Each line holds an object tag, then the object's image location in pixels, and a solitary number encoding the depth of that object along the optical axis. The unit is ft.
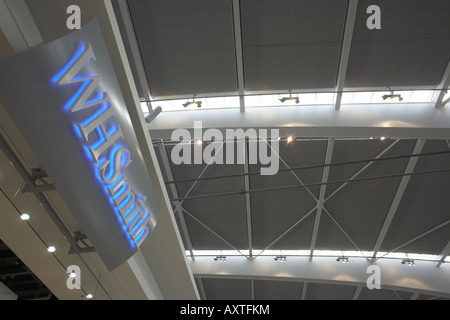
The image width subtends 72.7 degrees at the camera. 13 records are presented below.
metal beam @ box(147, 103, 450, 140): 28.40
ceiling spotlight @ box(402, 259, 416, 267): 46.83
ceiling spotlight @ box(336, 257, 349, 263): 47.19
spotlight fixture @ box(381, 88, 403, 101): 27.90
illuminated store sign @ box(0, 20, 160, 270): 11.39
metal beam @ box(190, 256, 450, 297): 45.52
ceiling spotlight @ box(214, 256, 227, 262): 48.29
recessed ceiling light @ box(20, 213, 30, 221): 18.48
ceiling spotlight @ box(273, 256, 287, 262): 47.83
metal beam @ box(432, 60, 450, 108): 27.96
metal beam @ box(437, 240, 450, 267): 44.79
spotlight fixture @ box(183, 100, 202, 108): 28.86
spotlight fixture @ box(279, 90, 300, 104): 29.11
